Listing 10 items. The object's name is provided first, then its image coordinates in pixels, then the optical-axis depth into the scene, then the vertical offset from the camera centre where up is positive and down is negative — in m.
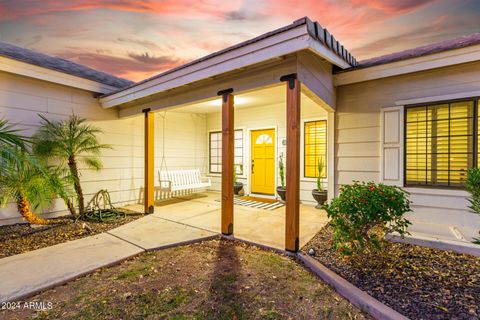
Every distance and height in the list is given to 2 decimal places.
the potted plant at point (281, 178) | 5.96 -0.58
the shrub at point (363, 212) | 2.15 -0.55
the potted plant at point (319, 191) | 5.19 -0.82
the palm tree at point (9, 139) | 2.58 +0.21
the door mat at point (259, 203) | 5.53 -1.23
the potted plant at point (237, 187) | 6.93 -0.95
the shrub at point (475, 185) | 1.87 -0.23
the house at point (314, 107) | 2.93 +0.94
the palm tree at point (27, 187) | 3.19 -0.46
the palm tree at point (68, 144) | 4.04 +0.25
